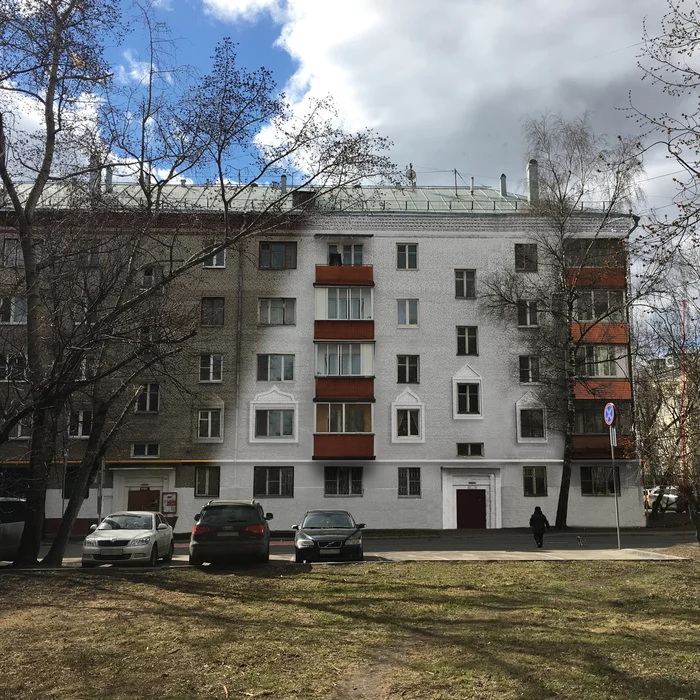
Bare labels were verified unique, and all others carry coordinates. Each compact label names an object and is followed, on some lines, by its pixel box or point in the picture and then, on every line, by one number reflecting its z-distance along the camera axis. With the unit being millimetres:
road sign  20545
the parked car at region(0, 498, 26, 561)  19844
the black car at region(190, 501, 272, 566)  17781
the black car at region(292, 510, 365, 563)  19672
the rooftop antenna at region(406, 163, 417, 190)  17444
